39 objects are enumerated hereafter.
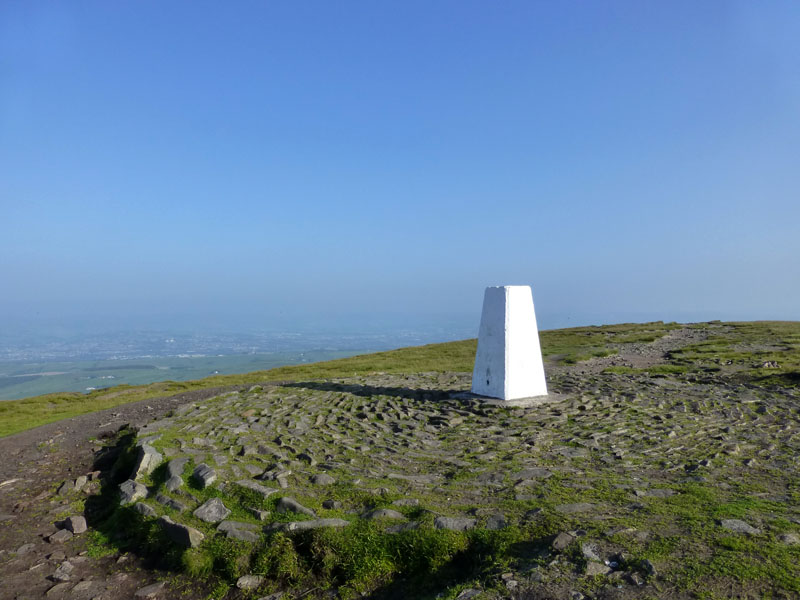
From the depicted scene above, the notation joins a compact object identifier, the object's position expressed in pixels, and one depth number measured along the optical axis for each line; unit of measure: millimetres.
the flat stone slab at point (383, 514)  7402
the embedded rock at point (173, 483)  9055
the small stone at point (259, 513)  7676
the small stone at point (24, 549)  8023
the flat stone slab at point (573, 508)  7207
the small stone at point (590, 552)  5637
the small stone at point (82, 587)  6816
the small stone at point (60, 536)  8461
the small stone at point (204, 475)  9031
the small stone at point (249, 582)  6410
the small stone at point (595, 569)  5346
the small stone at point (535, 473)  9070
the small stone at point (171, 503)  8312
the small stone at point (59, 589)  6777
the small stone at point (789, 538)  5914
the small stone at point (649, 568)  5199
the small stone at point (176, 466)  9656
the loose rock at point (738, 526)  6215
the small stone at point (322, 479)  9047
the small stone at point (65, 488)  10672
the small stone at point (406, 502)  7910
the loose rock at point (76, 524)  8766
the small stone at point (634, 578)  5094
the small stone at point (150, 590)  6605
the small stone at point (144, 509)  8367
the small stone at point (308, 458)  10212
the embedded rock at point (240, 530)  7182
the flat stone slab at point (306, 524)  7160
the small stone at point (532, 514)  6953
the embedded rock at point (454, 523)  6871
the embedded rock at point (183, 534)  7188
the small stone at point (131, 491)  8975
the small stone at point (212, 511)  7855
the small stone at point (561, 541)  5930
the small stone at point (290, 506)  7734
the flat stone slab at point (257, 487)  8375
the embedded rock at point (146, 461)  10094
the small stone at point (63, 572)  7176
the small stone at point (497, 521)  6836
